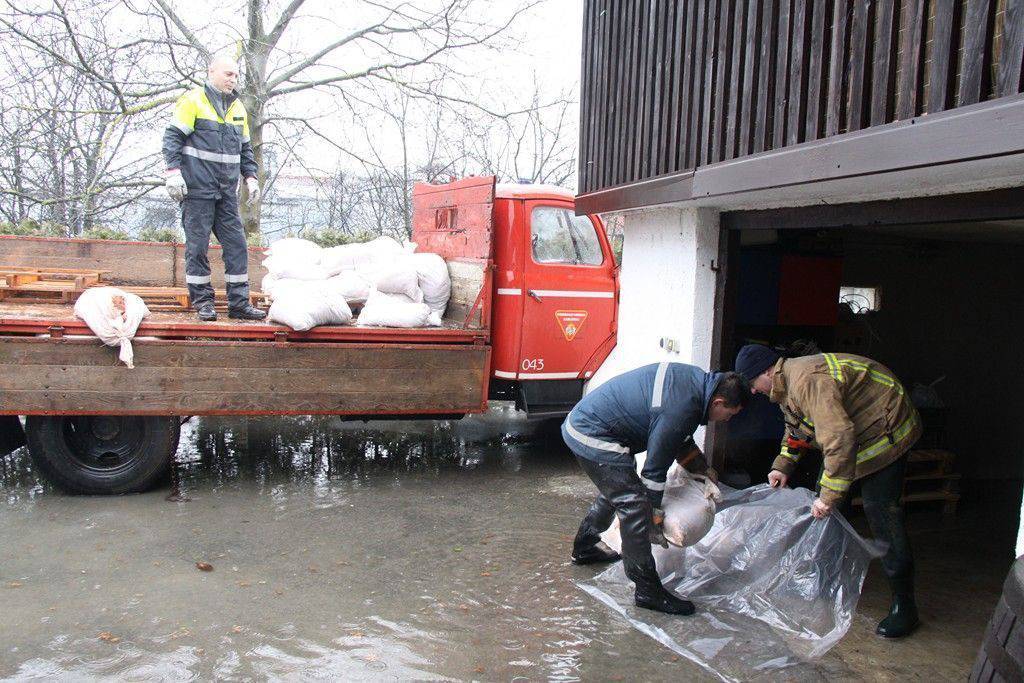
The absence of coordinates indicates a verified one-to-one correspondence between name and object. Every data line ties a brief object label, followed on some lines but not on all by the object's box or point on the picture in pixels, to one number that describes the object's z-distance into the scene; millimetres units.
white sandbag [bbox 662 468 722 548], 4059
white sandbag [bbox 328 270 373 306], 6461
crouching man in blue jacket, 3797
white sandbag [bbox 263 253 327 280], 6598
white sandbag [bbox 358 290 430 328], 6063
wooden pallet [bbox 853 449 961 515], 5781
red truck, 5238
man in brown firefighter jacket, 3594
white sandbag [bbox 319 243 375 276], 6820
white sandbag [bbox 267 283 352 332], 5562
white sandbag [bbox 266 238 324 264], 6734
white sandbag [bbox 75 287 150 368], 5160
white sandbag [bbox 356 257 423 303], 6398
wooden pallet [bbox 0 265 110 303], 6297
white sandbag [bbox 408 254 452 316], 6676
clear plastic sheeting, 3711
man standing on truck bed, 5719
